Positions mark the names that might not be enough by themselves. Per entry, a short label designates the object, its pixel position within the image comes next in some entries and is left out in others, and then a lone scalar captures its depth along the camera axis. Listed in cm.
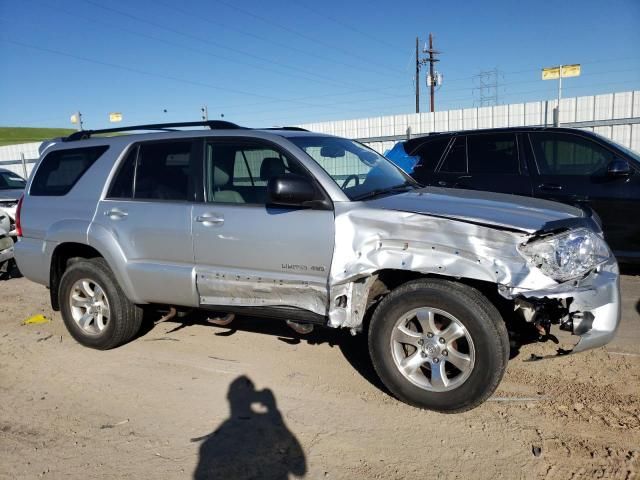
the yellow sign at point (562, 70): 1258
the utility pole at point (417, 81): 3603
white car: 853
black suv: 582
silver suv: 310
